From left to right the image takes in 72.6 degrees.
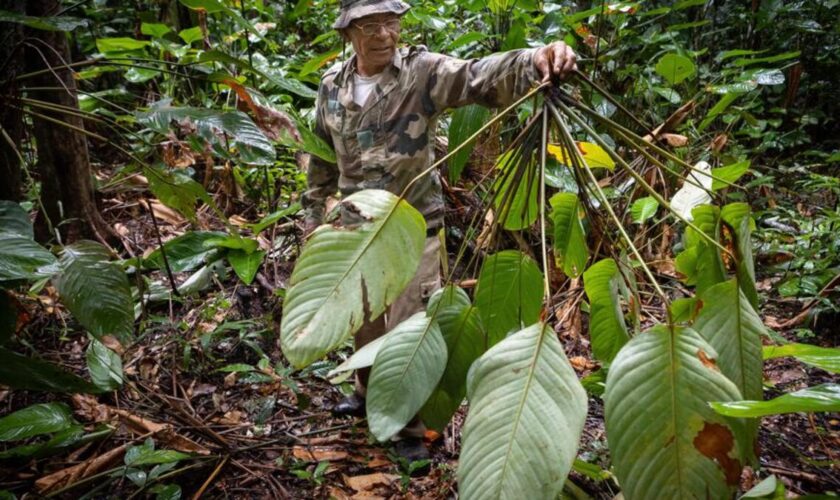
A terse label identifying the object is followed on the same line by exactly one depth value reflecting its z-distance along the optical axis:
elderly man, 1.80
